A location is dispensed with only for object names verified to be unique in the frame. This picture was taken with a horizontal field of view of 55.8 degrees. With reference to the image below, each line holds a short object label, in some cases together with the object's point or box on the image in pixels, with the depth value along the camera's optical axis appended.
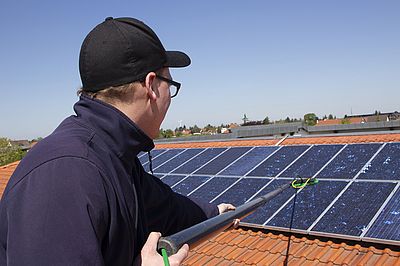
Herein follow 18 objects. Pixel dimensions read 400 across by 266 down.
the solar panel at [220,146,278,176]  6.63
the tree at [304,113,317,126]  58.86
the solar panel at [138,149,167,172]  8.87
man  1.13
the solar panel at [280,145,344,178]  5.79
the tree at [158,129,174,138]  47.42
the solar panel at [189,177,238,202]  5.89
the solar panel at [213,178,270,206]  5.45
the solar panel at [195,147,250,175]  7.02
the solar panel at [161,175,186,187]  6.85
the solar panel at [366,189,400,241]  3.93
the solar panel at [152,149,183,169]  8.70
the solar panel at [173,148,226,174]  7.42
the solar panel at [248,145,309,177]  6.18
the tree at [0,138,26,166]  46.00
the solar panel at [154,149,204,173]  7.89
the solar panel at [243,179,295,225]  5.04
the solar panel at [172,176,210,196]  6.33
